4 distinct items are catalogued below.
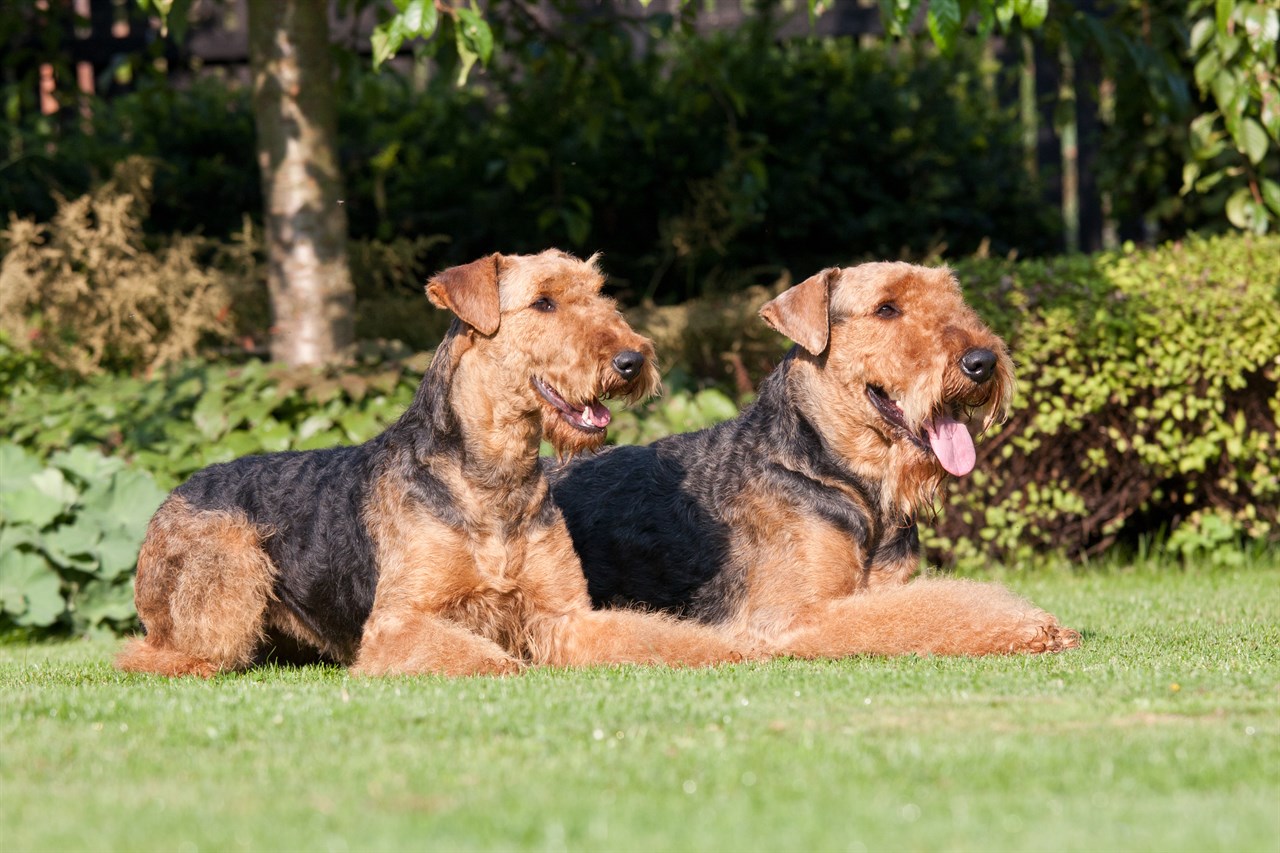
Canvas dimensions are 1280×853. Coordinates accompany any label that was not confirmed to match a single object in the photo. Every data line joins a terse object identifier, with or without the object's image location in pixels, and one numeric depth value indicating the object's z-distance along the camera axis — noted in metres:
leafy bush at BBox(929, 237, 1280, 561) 15.62
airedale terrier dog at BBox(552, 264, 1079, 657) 9.88
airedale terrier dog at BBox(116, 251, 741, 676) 9.68
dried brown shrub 18.66
